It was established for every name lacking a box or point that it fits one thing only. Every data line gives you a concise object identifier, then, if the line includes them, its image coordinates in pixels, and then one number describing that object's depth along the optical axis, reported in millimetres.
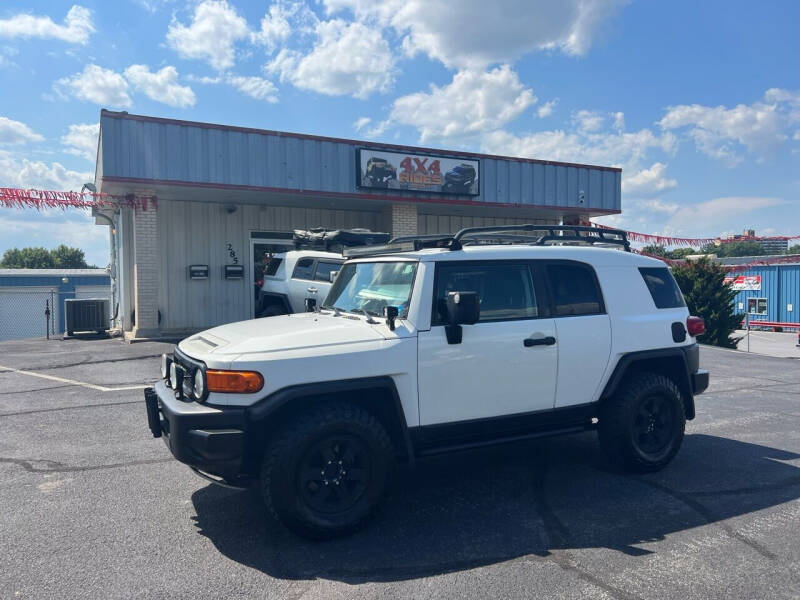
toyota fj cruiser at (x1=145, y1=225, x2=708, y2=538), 3762
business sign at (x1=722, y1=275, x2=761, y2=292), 30219
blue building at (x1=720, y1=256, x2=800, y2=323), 28672
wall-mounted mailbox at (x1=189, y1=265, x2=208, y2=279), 15711
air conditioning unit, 14445
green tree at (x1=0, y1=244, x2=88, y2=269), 81188
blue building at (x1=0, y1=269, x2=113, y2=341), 27438
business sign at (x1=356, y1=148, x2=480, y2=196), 15625
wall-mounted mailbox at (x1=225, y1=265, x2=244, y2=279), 16250
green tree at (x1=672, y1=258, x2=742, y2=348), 17172
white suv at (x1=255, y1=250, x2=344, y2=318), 12516
